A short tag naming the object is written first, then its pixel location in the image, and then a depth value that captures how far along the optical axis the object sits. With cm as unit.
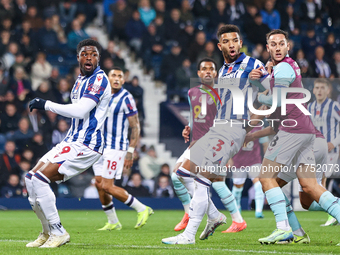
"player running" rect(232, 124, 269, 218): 2095
